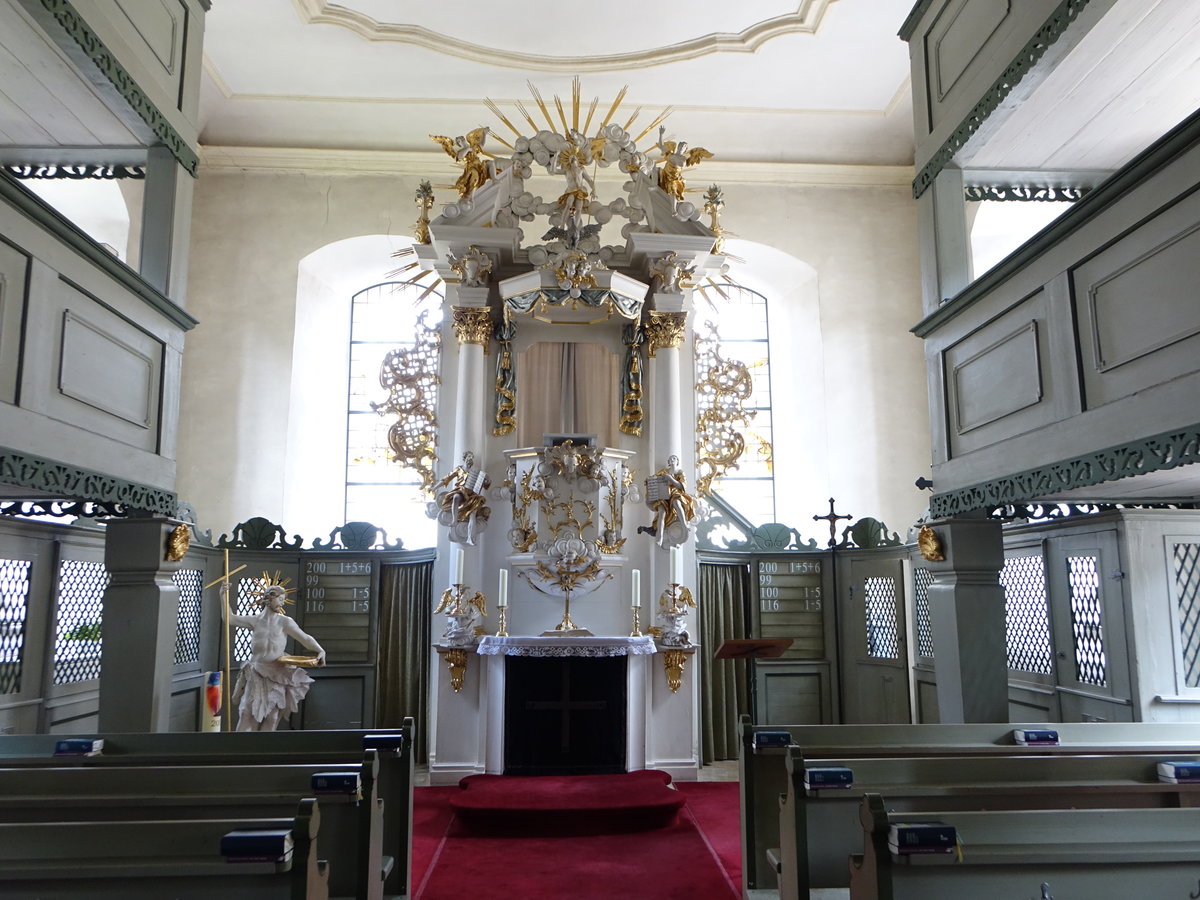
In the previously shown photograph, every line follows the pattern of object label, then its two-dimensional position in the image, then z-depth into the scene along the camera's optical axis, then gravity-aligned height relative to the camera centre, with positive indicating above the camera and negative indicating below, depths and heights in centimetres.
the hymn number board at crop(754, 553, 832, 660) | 959 +6
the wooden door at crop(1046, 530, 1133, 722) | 593 -15
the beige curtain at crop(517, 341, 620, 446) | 843 +193
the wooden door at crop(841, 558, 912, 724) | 873 -38
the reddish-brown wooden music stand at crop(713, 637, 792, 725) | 636 -28
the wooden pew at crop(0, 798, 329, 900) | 278 -77
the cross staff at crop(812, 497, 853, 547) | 947 +80
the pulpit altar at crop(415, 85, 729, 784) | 767 +117
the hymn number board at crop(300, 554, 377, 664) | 936 +3
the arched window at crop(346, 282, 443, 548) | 1123 +246
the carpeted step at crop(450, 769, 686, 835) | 625 -135
